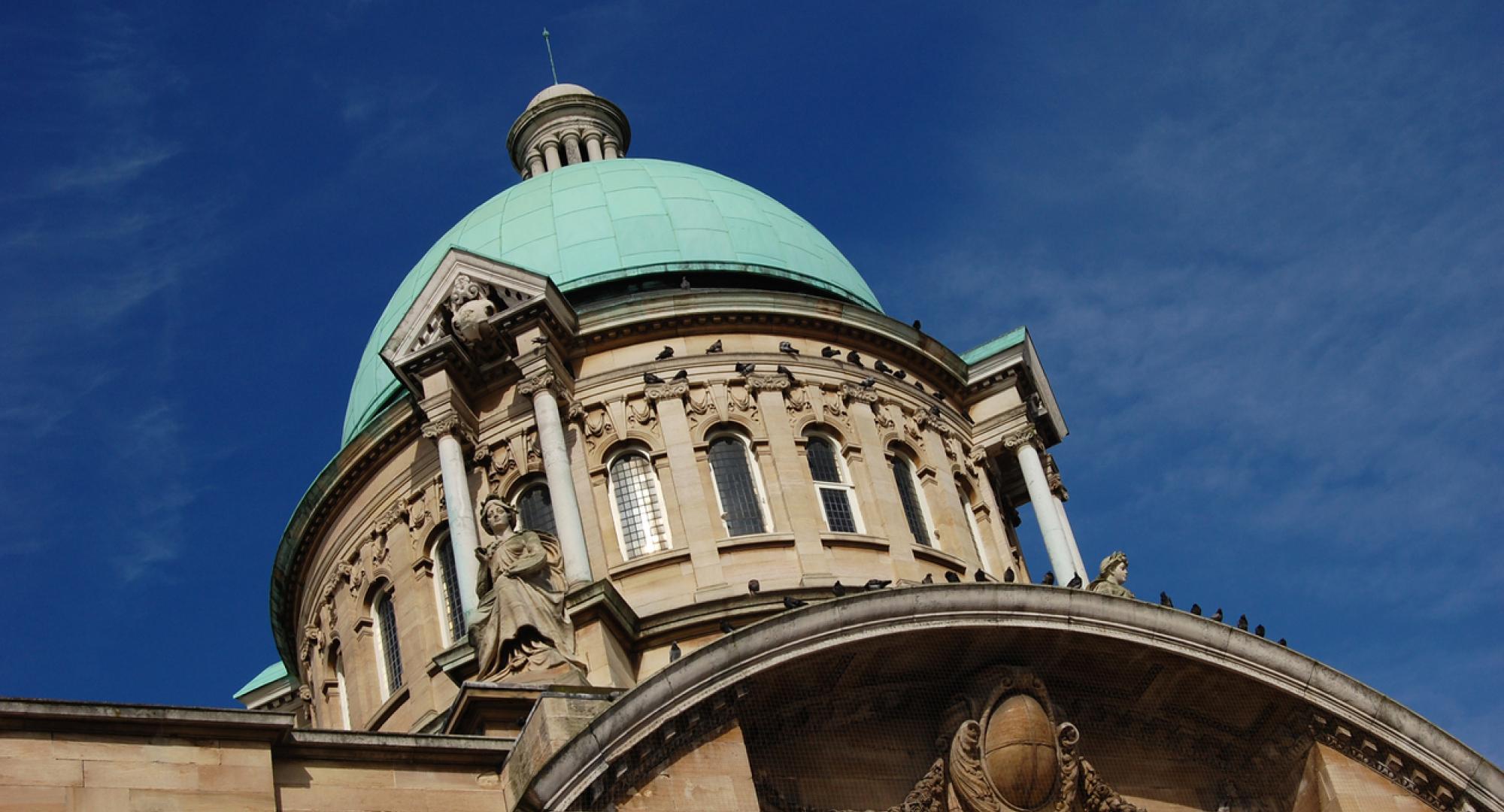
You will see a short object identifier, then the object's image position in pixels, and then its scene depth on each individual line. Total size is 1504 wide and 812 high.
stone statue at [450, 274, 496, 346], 39.22
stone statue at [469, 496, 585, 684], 25.77
